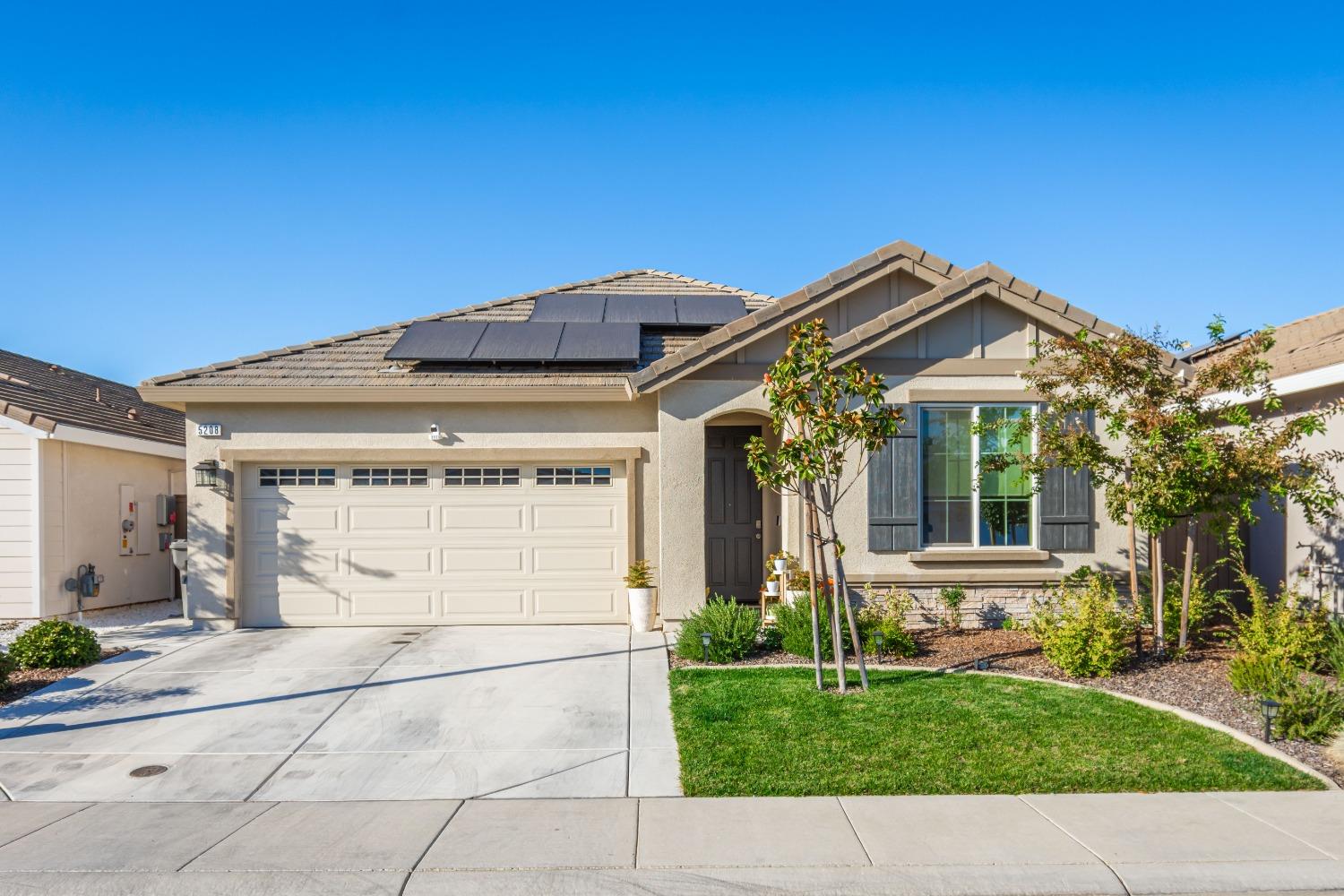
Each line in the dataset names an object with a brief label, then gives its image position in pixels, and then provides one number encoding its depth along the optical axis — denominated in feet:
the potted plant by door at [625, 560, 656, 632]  36.35
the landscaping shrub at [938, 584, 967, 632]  34.24
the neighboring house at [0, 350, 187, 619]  40.16
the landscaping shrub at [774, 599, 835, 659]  30.42
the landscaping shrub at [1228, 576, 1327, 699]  23.71
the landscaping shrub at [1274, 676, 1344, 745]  21.53
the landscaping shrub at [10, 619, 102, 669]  29.99
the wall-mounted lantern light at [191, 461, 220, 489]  37.81
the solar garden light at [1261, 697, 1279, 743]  21.58
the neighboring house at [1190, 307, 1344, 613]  29.50
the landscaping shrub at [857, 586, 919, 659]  30.66
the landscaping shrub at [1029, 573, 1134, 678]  27.20
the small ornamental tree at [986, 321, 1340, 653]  26.25
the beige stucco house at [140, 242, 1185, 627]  34.83
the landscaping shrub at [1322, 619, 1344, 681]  25.05
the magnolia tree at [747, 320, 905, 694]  24.73
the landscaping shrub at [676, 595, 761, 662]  30.48
